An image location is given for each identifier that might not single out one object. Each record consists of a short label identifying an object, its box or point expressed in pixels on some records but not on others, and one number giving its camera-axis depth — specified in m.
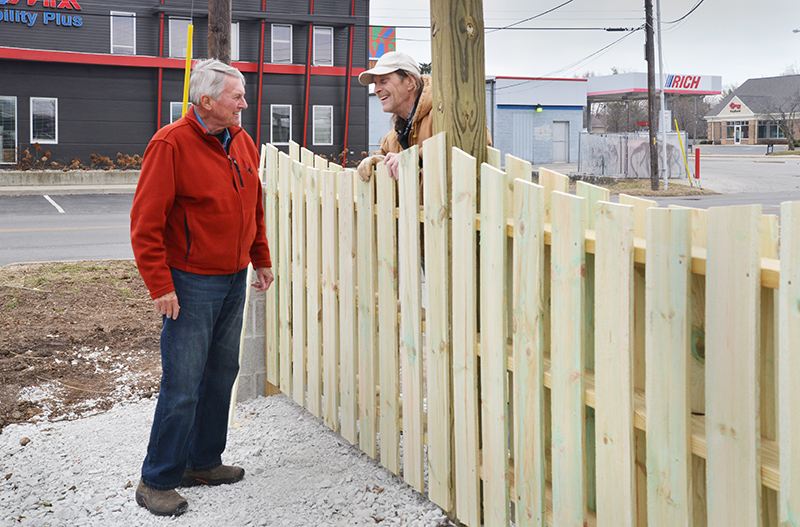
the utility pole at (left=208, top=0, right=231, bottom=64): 9.09
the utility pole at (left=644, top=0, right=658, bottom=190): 26.56
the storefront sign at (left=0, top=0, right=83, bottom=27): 25.86
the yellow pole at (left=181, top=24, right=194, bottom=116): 5.69
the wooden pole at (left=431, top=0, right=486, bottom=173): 3.31
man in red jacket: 3.40
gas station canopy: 50.62
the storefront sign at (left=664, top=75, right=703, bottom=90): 51.66
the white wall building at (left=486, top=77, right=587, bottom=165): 45.48
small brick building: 85.56
